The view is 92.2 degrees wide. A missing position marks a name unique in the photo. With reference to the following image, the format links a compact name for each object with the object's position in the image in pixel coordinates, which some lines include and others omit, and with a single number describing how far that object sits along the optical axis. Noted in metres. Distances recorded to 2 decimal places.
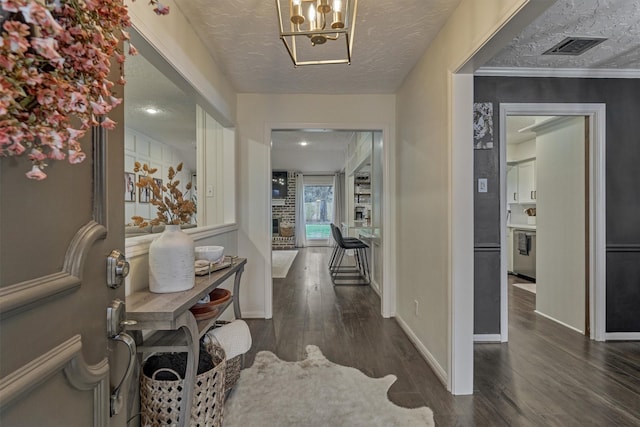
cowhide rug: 1.65
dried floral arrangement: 1.78
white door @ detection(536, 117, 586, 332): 2.90
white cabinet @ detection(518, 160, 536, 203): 5.30
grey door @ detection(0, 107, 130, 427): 0.51
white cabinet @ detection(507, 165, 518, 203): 5.71
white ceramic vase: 1.33
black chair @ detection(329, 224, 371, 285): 4.75
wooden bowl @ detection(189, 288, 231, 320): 1.60
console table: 1.11
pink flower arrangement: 0.43
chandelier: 1.40
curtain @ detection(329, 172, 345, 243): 9.78
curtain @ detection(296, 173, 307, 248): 9.59
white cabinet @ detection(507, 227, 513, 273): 5.28
